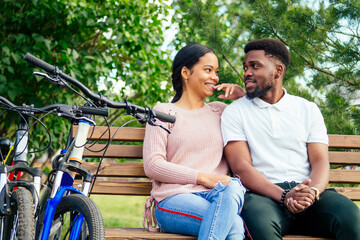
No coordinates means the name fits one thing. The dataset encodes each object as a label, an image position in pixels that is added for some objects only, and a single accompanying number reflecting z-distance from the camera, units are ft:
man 9.03
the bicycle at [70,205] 6.87
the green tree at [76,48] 16.76
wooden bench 11.49
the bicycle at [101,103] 6.48
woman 8.45
